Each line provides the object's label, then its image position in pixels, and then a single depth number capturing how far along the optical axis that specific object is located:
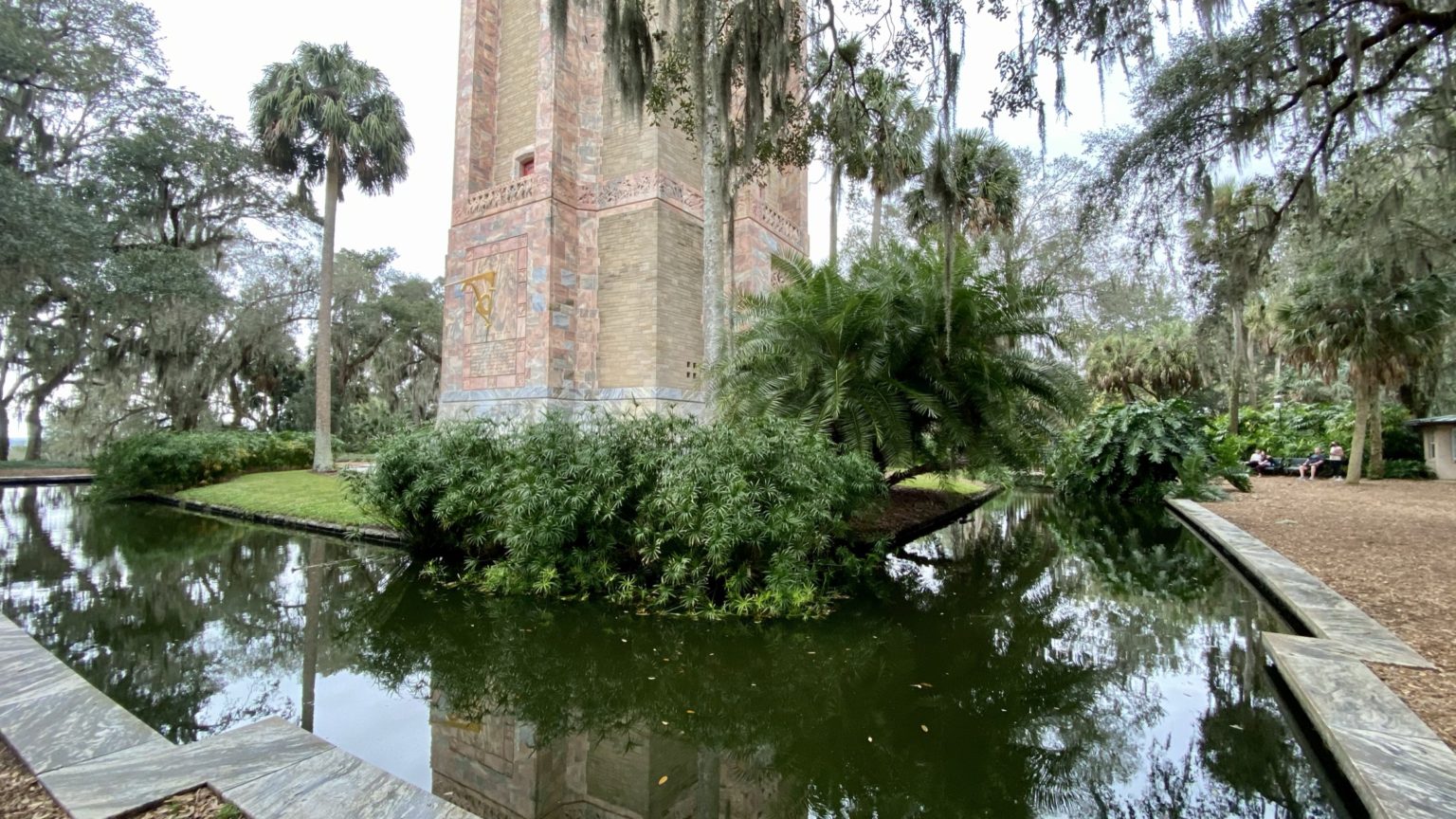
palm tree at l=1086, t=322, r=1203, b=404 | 21.80
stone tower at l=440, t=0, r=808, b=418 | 10.85
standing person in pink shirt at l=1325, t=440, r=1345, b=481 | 15.31
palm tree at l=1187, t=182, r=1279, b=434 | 7.53
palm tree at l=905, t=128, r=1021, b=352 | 12.62
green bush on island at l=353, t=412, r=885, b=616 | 4.79
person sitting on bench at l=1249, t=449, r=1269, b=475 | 17.42
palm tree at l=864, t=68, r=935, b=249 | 8.05
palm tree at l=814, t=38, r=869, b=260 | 7.39
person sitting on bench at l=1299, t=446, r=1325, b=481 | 15.63
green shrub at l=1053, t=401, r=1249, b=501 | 11.88
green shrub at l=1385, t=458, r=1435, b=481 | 15.04
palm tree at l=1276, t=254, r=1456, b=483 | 11.41
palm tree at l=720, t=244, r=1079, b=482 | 7.13
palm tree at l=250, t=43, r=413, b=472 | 14.46
